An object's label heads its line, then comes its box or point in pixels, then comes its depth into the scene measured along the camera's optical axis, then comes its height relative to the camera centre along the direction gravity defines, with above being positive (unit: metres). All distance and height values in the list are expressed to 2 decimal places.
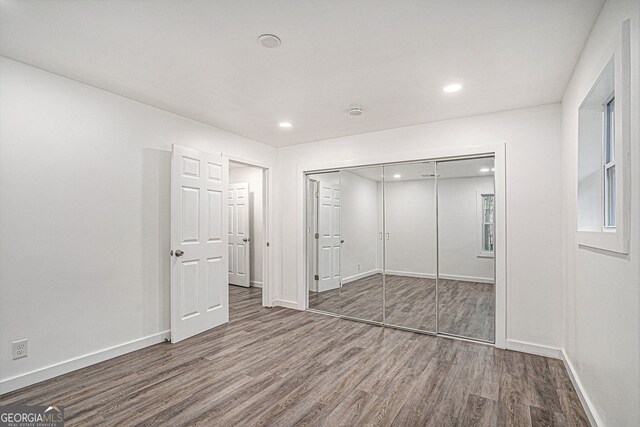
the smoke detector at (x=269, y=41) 2.11 +1.19
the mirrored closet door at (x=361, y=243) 4.28 -0.40
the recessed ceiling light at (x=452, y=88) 2.83 +1.16
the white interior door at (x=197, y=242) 3.47 -0.32
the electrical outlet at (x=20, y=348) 2.43 -1.04
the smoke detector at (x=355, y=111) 3.40 +1.15
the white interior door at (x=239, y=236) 6.52 -0.45
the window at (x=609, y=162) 2.03 +0.35
